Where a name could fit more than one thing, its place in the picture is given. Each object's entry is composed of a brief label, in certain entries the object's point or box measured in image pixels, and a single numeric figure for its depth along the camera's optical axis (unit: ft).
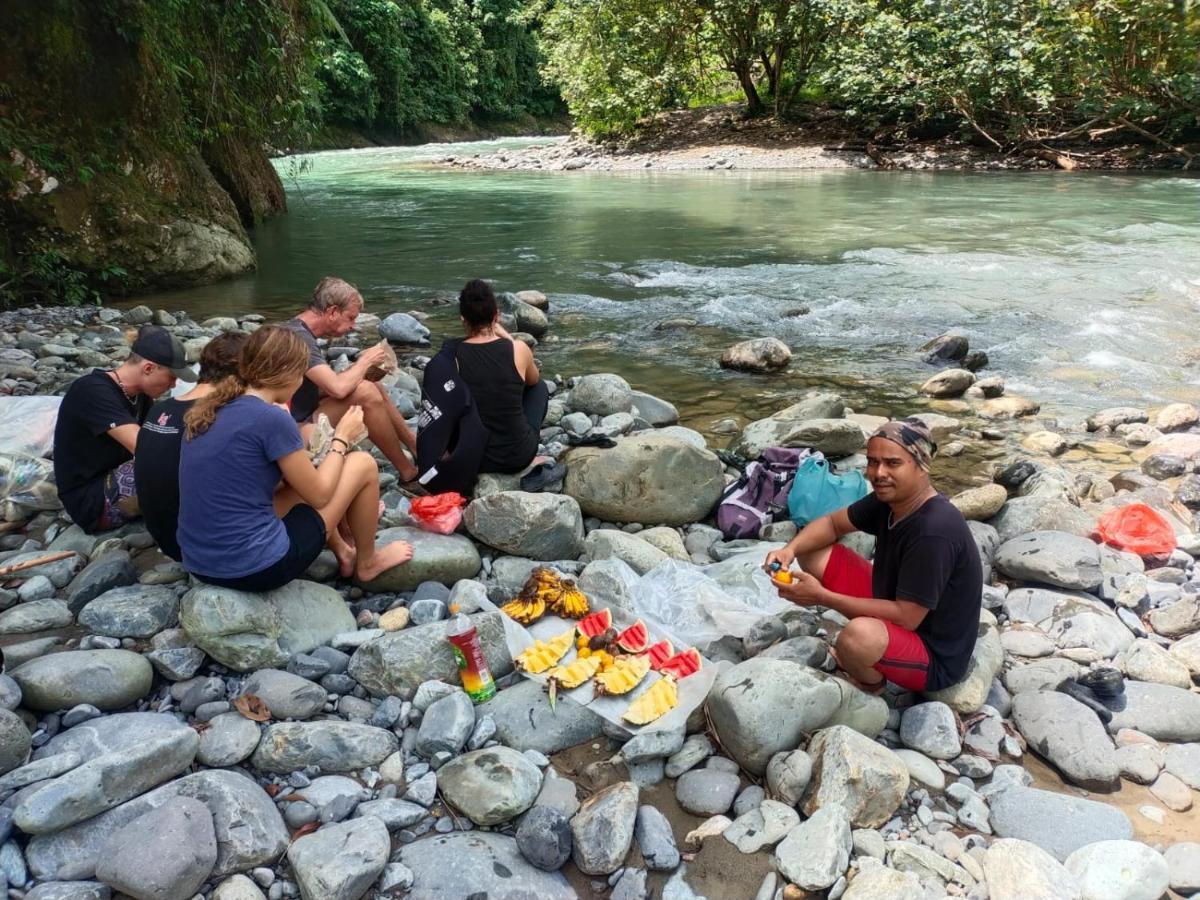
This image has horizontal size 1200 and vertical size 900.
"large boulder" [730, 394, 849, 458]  18.99
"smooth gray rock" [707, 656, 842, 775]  9.36
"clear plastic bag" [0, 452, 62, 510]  14.57
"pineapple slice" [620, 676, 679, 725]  9.91
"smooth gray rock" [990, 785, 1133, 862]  8.57
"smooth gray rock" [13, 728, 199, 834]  7.64
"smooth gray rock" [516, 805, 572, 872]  8.16
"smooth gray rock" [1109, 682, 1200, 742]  10.32
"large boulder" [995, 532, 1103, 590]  13.70
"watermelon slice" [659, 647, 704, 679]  10.69
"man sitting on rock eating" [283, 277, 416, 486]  15.19
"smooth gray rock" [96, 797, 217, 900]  7.36
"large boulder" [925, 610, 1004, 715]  10.52
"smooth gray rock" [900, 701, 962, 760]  9.84
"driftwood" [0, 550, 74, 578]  12.39
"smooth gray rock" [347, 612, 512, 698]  10.37
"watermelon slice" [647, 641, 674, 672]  10.96
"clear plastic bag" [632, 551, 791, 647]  11.97
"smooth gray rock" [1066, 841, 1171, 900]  7.72
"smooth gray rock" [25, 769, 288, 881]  7.67
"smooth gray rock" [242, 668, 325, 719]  9.77
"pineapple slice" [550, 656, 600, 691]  10.37
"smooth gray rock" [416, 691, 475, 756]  9.55
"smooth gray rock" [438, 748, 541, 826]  8.64
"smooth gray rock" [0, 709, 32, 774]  8.22
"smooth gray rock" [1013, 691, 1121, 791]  9.51
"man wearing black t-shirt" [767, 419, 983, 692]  10.04
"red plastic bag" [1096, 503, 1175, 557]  15.23
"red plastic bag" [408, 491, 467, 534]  13.71
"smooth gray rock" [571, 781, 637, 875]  8.22
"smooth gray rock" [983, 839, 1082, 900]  7.77
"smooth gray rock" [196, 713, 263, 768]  8.98
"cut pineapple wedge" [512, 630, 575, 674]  10.82
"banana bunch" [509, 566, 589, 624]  11.96
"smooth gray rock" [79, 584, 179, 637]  10.92
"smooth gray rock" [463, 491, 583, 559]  13.32
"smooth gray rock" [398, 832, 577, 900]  7.85
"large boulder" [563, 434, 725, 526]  15.61
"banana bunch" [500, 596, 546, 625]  11.76
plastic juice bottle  10.28
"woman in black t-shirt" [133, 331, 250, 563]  10.99
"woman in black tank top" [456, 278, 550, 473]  15.55
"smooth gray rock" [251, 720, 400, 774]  9.10
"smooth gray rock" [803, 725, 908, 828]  8.66
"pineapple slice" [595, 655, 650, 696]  10.36
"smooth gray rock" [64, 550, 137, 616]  11.76
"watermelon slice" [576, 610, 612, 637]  11.43
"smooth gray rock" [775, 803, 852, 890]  7.97
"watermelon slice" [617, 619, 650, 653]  11.30
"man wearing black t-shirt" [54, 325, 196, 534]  13.03
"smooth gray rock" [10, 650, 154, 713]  9.34
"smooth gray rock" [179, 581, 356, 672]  10.24
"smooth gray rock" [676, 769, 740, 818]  9.01
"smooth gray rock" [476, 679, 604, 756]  9.93
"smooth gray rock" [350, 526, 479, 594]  12.57
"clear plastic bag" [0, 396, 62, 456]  15.85
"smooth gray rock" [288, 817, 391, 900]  7.60
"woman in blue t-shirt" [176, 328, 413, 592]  10.21
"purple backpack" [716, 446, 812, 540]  15.53
